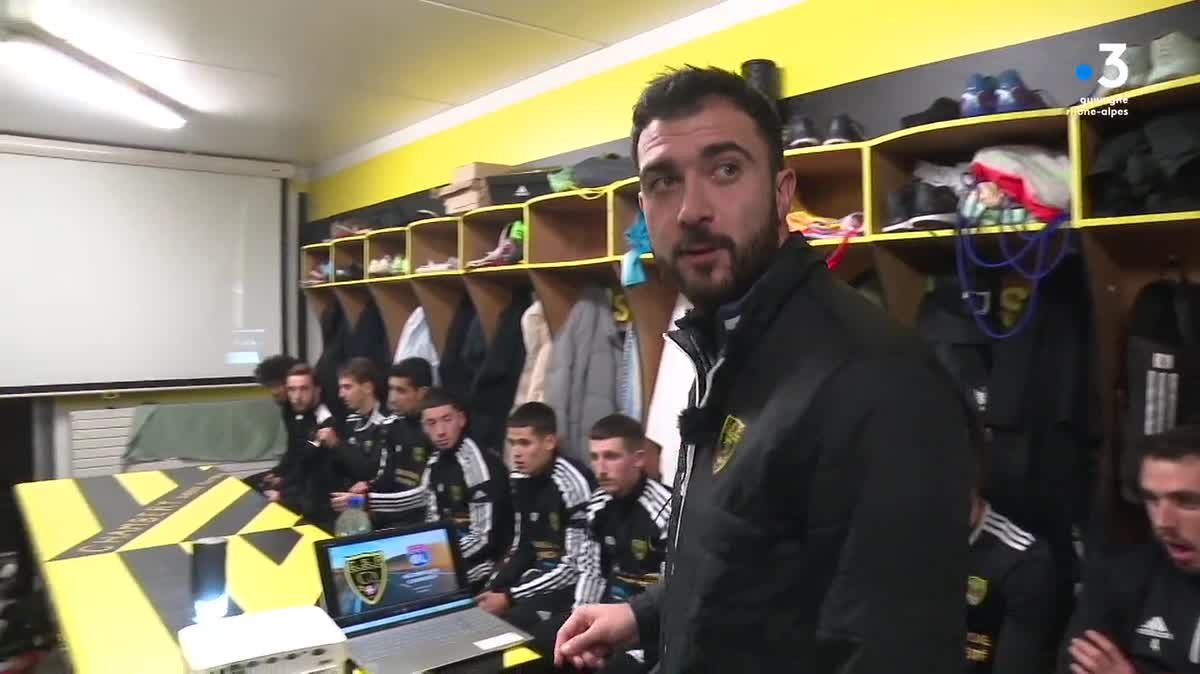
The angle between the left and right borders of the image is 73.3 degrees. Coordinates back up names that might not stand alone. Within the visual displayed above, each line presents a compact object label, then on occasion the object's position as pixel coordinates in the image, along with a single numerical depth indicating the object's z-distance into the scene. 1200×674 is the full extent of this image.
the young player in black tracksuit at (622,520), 2.33
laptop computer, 1.47
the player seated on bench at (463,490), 2.91
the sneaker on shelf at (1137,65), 1.68
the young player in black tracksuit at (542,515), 2.59
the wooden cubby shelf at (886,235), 1.76
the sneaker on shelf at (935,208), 1.94
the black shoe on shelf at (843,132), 2.19
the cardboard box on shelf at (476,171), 3.47
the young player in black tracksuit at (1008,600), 1.84
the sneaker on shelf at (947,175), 2.00
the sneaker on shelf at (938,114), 2.00
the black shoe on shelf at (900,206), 2.02
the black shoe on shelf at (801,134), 2.21
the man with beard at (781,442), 0.69
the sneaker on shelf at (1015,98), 1.91
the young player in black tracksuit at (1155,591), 1.56
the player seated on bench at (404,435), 3.58
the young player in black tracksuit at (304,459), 3.34
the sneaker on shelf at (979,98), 1.95
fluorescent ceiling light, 3.07
